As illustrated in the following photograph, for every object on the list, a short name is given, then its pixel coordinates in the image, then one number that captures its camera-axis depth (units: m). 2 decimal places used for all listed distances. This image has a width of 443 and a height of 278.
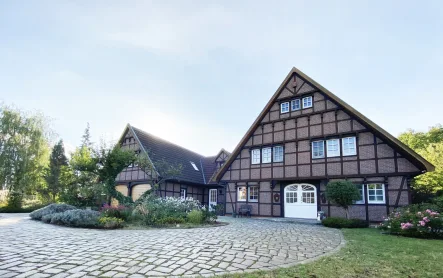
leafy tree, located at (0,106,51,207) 21.45
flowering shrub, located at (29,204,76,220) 12.09
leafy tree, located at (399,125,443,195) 17.06
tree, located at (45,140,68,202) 22.94
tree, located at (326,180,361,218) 11.76
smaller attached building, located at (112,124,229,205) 19.22
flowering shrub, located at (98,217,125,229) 9.38
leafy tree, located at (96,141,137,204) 15.55
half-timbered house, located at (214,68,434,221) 12.68
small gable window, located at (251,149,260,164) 17.39
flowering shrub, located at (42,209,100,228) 9.70
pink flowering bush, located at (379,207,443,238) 8.52
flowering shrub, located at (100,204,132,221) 10.82
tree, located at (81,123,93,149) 27.84
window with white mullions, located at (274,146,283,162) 16.42
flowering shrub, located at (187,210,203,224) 11.37
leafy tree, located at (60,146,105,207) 15.62
